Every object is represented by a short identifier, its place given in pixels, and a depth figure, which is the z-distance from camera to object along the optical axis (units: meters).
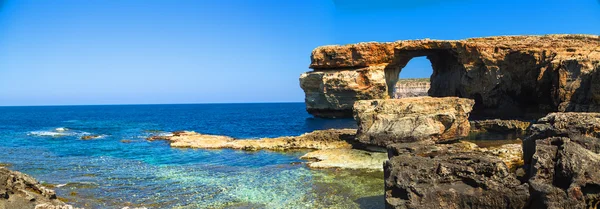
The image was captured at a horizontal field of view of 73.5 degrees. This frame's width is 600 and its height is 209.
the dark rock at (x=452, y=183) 10.53
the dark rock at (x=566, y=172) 9.70
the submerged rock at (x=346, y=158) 21.77
